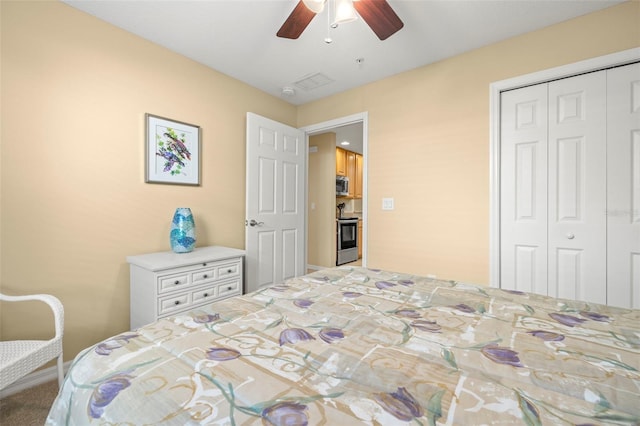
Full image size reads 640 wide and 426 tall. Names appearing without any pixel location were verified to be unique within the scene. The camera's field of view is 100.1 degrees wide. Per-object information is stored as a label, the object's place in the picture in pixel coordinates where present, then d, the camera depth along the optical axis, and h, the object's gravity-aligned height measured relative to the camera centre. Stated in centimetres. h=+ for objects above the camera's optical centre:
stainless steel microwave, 516 +49
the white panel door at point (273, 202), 292 +11
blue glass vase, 222 -17
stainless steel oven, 491 -56
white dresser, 188 -54
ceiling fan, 151 +117
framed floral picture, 225 +53
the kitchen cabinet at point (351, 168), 543 +92
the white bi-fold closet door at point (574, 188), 187 +18
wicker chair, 123 -71
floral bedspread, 53 -40
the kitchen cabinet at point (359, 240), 572 -62
